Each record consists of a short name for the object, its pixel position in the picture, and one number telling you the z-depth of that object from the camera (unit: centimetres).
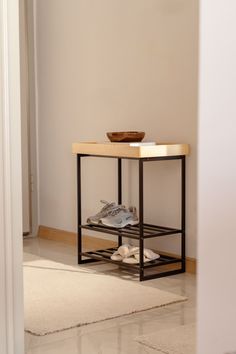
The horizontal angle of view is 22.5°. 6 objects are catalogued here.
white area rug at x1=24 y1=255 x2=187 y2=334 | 245
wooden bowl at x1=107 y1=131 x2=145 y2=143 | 327
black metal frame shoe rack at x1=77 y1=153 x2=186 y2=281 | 313
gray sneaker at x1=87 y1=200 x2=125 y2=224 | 348
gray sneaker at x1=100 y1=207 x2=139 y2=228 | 336
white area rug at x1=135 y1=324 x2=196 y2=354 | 208
